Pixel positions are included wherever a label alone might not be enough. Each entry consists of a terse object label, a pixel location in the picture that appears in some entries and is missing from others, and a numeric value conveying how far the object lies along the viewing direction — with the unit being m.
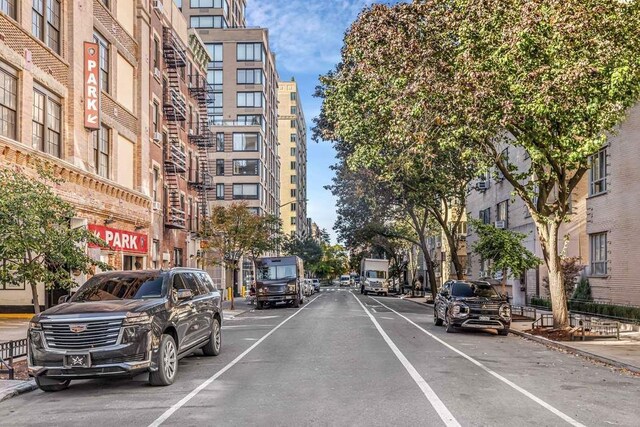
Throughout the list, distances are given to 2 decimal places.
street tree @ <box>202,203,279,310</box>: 35.16
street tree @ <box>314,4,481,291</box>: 16.91
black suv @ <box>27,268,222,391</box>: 9.49
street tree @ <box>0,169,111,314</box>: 11.69
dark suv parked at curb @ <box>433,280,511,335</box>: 19.05
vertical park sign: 23.22
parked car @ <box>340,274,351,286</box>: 115.00
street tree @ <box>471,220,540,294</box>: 23.95
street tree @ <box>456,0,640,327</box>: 14.30
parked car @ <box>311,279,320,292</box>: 73.73
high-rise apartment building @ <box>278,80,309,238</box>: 119.62
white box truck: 63.56
